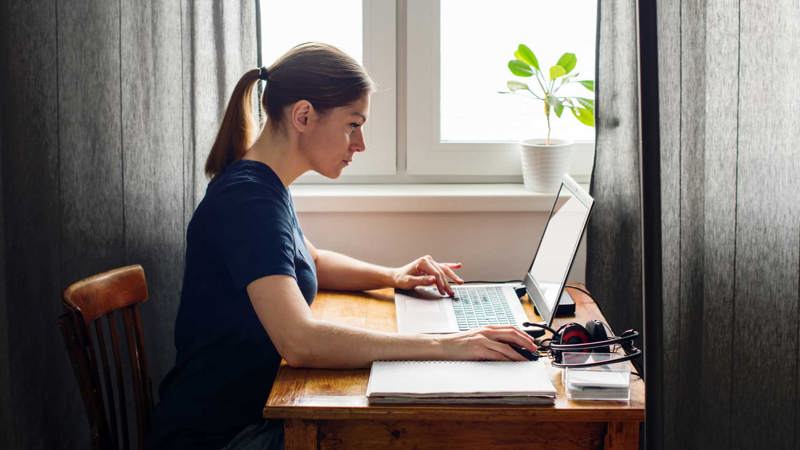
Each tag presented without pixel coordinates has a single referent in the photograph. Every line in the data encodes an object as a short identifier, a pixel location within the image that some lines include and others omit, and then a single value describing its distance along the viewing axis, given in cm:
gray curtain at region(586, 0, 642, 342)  198
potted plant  228
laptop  169
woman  141
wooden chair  139
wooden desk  126
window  234
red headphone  147
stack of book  127
